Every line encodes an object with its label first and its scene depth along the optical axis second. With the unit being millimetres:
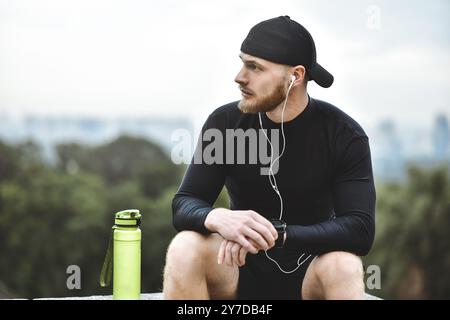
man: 2461
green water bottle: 2781
